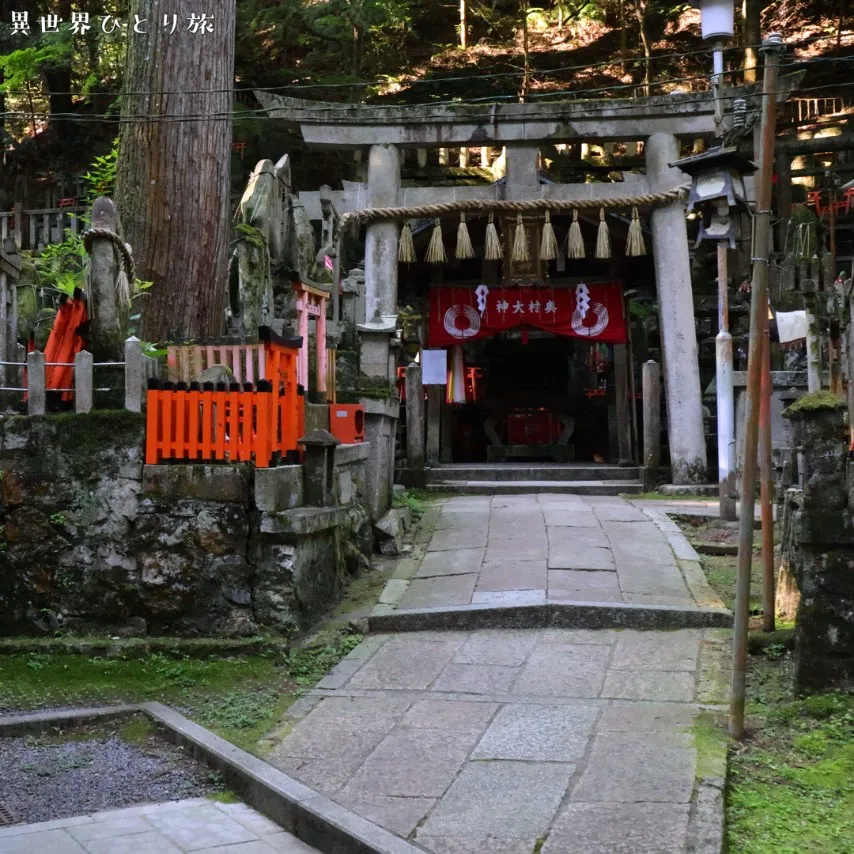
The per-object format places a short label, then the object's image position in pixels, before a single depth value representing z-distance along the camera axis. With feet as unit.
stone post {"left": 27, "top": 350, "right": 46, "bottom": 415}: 25.89
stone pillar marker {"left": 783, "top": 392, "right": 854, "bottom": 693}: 19.70
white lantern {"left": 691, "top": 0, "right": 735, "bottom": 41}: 26.55
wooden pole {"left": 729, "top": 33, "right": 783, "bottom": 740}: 18.57
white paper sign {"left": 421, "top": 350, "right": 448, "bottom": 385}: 58.03
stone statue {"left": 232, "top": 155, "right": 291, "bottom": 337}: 33.94
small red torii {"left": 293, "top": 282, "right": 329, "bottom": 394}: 33.42
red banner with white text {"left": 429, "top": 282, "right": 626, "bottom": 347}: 58.54
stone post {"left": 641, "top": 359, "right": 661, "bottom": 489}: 49.85
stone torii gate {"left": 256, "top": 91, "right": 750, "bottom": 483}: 49.60
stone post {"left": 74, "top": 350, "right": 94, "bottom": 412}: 25.98
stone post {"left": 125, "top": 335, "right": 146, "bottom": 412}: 25.31
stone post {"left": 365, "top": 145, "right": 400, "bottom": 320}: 51.34
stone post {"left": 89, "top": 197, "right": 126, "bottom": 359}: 27.86
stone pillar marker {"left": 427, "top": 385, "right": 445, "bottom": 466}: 58.03
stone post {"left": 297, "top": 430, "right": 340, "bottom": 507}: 27.78
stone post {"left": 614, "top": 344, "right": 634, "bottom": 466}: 58.44
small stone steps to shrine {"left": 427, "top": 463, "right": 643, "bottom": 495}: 50.47
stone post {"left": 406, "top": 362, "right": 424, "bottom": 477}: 49.98
